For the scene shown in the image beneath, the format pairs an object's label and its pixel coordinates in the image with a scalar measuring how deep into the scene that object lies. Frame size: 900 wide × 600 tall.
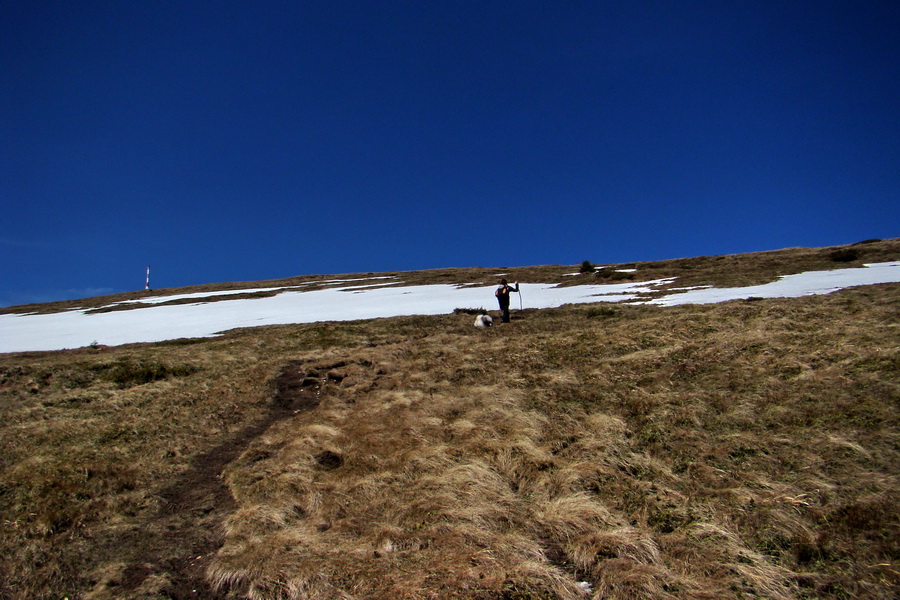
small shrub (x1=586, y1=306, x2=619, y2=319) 24.70
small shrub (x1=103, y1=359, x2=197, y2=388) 17.48
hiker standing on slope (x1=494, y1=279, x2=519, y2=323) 24.61
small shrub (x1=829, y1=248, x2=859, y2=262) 42.49
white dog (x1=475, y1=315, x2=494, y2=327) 24.44
